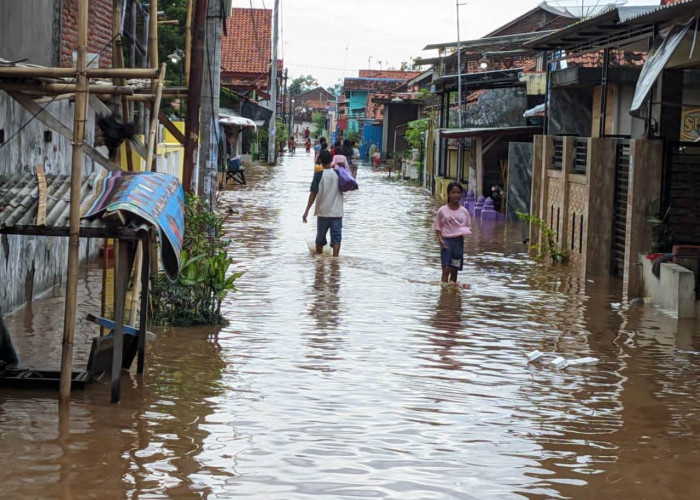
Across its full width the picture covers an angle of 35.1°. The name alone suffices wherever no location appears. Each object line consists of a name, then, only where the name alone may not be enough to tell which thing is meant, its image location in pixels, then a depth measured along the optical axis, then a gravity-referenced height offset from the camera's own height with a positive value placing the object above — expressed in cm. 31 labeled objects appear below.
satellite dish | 2360 +359
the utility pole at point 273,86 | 5231 +367
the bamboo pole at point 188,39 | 1273 +145
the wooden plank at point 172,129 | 1225 +36
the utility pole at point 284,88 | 8025 +580
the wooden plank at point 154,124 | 868 +29
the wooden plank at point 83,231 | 755 -50
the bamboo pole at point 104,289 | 892 -106
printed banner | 763 -30
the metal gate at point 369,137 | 7419 +203
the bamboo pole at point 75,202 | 751 -30
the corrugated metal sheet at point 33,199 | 763 -30
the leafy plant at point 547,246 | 1792 -124
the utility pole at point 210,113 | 1390 +62
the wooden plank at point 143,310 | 866 -119
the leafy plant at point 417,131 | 4400 +149
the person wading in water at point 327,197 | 1659 -47
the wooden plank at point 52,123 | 844 +27
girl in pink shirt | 1434 -75
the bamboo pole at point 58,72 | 776 +61
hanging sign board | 2181 +103
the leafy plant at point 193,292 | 1111 -132
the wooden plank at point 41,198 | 761 -29
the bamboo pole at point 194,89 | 1183 +77
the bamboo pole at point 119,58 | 962 +92
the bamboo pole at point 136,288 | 893 -104
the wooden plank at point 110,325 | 823 -125
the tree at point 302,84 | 16621 +1237
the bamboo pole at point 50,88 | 837 +53
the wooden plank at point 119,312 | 770 -106
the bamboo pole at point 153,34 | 973 +114
